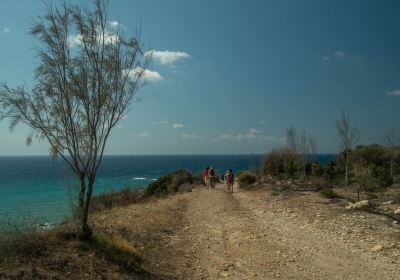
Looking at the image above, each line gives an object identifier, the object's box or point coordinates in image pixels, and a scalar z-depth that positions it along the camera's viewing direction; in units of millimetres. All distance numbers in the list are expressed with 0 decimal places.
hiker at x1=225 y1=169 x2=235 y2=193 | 28438
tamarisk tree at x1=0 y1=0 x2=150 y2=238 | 8781
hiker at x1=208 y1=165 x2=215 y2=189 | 31656
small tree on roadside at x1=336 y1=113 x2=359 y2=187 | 26484
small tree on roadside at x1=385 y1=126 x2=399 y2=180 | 34703
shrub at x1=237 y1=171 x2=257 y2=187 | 32344
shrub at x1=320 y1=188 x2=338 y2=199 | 19984
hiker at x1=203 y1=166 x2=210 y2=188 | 32375
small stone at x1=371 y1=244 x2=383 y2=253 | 9984
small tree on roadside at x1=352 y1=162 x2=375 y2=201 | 20922
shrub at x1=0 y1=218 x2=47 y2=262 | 7266
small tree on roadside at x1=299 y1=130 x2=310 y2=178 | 32688
